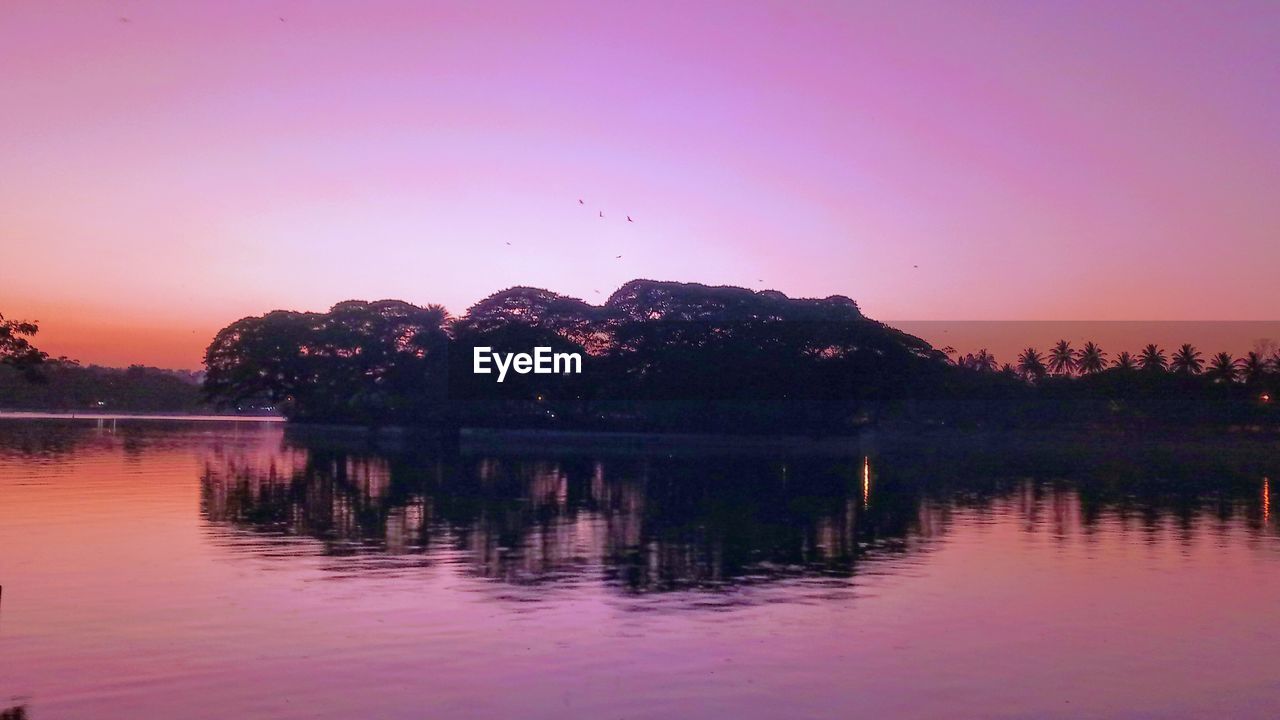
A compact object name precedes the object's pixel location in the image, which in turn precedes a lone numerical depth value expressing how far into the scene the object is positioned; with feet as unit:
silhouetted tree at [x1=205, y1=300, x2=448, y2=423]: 297.53
